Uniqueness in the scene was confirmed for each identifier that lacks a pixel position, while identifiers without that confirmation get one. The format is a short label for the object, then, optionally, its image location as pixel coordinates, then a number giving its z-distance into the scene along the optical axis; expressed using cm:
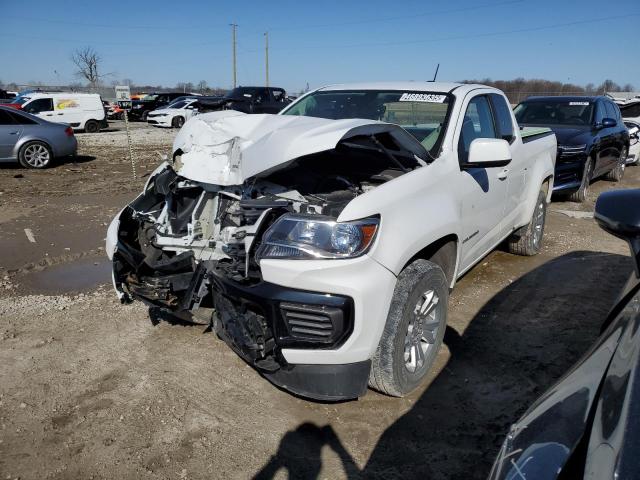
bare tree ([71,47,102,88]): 5831
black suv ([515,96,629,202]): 804
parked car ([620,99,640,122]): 1391
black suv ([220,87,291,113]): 1739
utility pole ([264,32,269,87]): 5044
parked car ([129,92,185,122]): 2974
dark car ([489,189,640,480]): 107
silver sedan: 1130
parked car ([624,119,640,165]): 1223
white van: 2039
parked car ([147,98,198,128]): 2405
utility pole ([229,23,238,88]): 4966
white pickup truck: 241
